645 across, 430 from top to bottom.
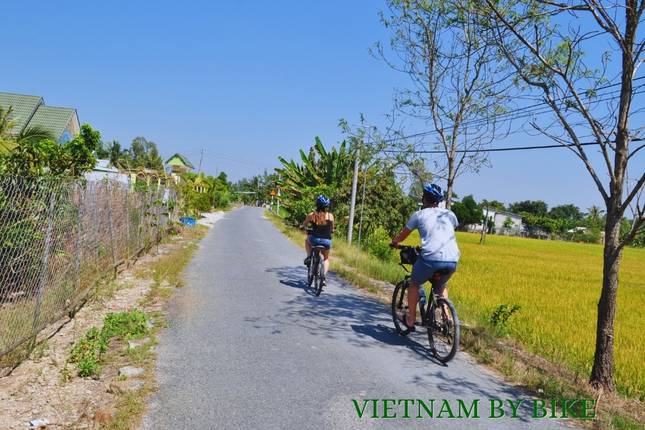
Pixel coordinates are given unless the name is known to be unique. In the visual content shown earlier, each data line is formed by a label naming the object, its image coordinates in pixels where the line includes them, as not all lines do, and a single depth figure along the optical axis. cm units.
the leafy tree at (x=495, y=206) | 11031
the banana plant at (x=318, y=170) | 2686
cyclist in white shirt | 543
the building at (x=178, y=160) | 7694
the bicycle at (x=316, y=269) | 879
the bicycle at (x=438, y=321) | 532
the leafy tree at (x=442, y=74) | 869
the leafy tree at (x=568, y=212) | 13088
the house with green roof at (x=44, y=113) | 2815
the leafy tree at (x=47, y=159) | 736
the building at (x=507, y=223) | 10006
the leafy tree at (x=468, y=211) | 8819
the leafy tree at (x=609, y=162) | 492
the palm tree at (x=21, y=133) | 782
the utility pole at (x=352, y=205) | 1891
